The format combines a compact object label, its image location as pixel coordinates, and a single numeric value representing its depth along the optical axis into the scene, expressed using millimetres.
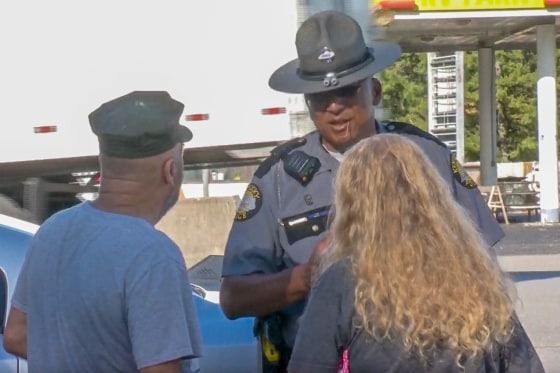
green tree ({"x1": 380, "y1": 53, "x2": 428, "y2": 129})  58125
